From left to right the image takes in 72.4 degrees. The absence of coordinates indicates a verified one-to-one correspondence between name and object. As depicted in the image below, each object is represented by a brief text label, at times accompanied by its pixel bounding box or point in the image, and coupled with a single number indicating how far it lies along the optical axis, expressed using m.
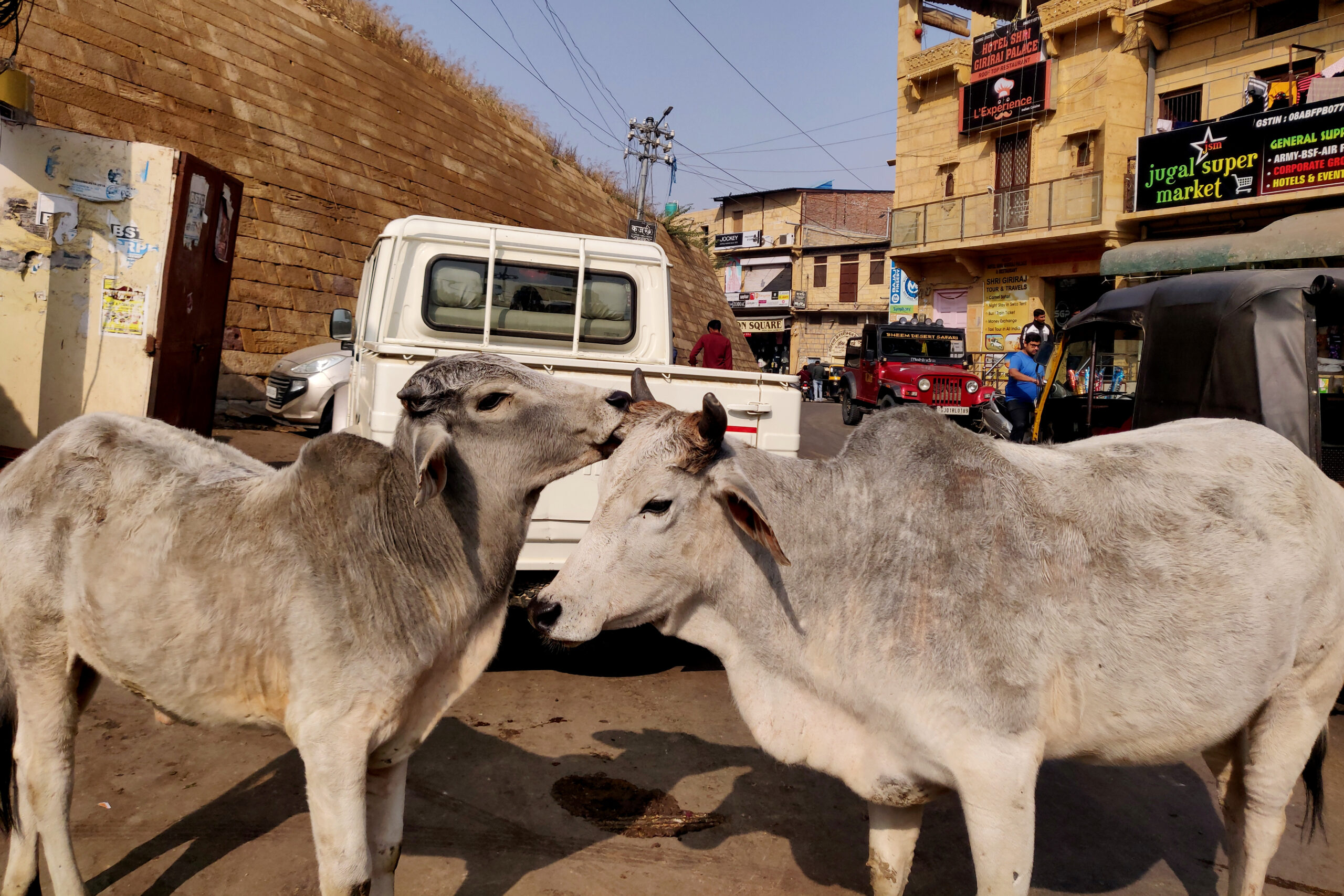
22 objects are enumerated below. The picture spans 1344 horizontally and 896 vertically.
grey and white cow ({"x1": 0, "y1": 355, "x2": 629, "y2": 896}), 2.50
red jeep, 18.27
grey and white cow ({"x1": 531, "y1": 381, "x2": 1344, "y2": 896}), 2.40
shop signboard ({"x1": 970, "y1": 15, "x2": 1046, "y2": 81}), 25.19
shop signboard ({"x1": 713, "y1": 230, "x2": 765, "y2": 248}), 46.91
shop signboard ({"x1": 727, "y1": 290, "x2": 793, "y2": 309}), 45.12
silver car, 12.08
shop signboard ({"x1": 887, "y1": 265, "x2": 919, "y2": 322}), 30.47
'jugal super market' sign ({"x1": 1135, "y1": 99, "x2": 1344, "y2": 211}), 17.83
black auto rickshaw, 5.30
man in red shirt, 12.09
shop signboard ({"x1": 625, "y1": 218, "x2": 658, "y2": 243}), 20.77
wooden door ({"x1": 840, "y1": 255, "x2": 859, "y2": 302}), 42.91
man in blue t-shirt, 11.62
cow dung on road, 3.56
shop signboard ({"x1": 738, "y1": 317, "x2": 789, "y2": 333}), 45.28
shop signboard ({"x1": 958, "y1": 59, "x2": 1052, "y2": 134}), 25.05
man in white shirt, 13.40
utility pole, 29.56
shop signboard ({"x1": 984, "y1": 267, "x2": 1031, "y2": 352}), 26.19
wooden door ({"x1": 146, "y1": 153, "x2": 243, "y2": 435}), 6.70
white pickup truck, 4.84
